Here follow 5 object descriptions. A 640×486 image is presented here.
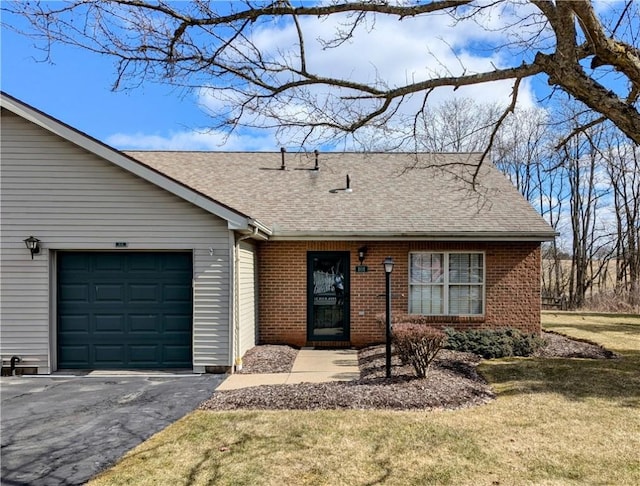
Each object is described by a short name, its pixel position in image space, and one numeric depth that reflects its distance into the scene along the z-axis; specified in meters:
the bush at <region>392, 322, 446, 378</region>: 7.14
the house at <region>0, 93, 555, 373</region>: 8.31
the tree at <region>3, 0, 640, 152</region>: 3.93
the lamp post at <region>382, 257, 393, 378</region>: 7.42
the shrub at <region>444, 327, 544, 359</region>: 9.41
